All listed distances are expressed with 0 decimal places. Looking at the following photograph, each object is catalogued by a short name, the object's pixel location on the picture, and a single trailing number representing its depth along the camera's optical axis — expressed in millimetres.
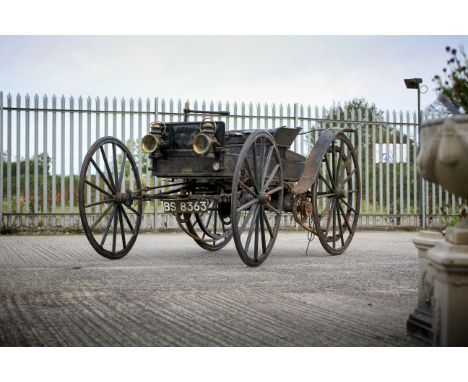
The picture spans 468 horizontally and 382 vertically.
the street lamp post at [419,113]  14625
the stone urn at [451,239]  2727
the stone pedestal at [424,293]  3186
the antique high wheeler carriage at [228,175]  6793
